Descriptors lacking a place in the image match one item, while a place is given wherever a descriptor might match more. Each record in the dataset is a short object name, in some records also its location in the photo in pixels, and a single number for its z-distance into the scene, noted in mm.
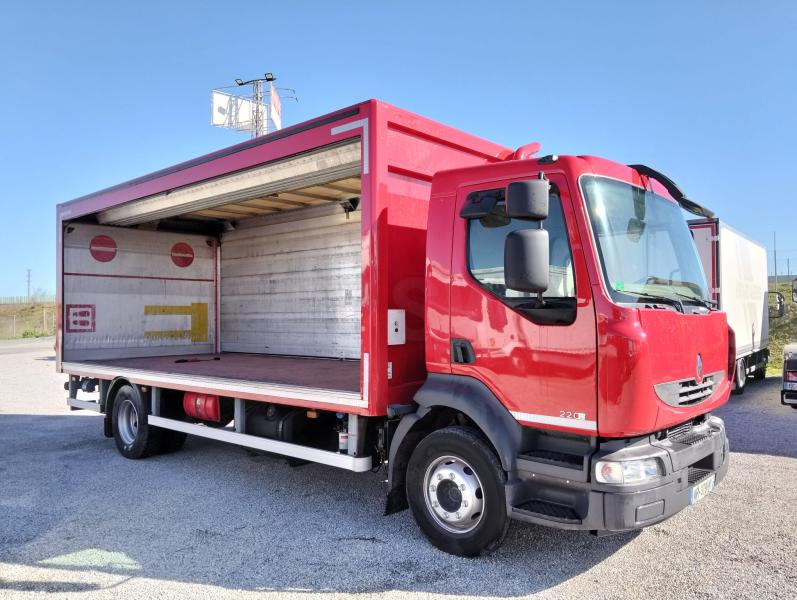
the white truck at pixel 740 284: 9906
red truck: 3428
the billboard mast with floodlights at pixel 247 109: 25156
